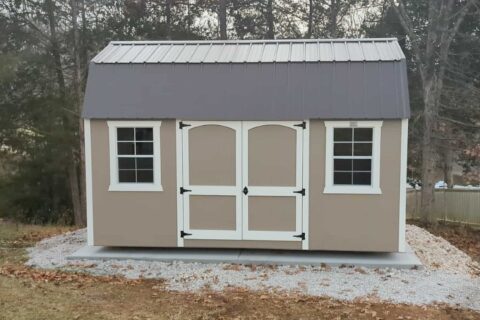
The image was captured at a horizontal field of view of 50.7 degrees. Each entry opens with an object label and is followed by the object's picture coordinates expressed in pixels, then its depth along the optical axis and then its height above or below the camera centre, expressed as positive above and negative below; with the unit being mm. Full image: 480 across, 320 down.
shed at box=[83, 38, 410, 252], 7477 -213
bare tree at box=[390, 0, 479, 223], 14359 +2038
